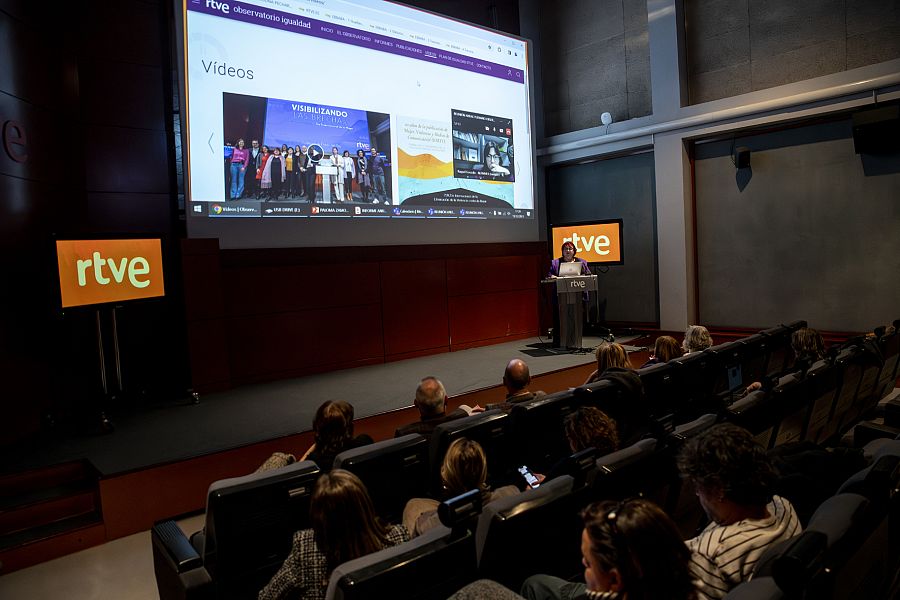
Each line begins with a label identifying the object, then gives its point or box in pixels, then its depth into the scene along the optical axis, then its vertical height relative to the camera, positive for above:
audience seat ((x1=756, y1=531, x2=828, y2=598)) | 1.06 -0.56
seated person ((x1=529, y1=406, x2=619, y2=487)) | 2.14 -0.61
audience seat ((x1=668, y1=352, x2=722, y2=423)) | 3.46 -0.74
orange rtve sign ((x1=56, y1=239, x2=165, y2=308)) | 3.96 +0.11
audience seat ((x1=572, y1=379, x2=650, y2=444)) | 2.92 -0.72
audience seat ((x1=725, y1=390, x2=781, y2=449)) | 2.38 -0.66
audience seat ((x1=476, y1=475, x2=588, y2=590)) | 1.41 -0.67
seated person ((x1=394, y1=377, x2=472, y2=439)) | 2.77 -0.63
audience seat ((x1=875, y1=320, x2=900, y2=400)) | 4.14 -0.80
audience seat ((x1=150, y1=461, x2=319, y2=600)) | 1.86 -0.84
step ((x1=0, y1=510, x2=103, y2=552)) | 2.97 -1.25
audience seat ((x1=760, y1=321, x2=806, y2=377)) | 4.57 -0.75
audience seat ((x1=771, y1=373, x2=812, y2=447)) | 2.70 -0.72
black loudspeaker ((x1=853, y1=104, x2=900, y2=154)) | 5.62 +1.15
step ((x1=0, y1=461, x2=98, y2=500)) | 3.27 -1.07
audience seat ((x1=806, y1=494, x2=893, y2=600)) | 1.16 -0.62
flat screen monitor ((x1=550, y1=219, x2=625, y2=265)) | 7.25 +0.30
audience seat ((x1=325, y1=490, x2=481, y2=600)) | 1.20 -0.62
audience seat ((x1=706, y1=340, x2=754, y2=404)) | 3.72 -0.72
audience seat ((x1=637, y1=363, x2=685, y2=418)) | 3.23 -0.72
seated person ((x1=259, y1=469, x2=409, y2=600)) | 1.54 -0.69
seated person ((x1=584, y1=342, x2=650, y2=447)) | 3.00 -0.74
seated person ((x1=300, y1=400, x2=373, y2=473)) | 2.51 -0.66
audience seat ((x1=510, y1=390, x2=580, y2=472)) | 2.62 -0.74
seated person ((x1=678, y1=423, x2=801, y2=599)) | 1.42 -0.64
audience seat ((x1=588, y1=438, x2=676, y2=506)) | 1.73 -0.65
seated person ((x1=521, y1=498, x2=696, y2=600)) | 1.05 -0.53
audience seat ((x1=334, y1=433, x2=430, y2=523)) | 2.14 -0.73
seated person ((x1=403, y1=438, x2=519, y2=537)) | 1.80 -0.61
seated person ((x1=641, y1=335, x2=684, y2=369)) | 3.94 -0.60
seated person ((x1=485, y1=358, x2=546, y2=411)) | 3.22 -0.61
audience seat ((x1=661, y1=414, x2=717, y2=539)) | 2.00 -0.83
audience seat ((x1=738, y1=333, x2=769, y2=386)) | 4.09 -0.72
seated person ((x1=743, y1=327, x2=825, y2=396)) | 3.75 -0.58
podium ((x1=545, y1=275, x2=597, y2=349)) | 6.20 -0.44
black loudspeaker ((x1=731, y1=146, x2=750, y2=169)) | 6.84 +1.13
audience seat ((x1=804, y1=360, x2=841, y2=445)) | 2.99 -0.74
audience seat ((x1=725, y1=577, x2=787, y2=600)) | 1.05 -0.60
